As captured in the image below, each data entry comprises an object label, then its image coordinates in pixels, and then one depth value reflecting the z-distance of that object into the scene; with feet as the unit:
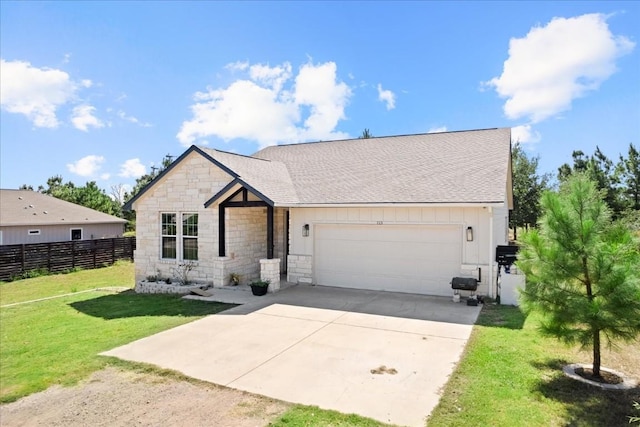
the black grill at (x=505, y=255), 36.14
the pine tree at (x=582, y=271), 15.90
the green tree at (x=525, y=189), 95.66
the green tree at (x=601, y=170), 88.89
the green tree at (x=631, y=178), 88.28
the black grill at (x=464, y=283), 33.30
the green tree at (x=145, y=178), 148.09
